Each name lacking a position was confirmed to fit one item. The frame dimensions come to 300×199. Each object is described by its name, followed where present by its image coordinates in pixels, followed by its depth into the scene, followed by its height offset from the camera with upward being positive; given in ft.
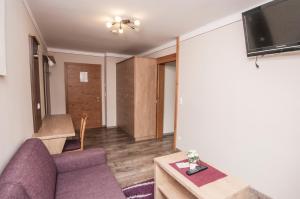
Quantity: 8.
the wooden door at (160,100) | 13.76 -0.89
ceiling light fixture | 7.71 +3.48
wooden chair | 7.97 -2.80
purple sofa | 3.21 -2.55
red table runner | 4.66 -2.62
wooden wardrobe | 13.00 -0.51
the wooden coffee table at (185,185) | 4.20 -2.66
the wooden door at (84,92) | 15.90 -0.18
